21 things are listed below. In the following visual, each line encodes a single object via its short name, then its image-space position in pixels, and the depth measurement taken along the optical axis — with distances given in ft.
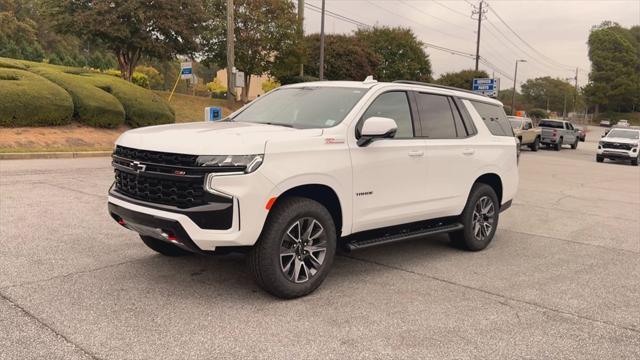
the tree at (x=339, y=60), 161.17
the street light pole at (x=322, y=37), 100.84
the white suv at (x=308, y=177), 13.28
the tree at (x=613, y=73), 327.47
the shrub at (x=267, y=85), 182.80
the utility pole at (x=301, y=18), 122.93
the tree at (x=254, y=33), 120.26
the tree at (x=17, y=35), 161.08
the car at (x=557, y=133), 103.65
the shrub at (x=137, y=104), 69.77
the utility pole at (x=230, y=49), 70.54
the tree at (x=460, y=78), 224.94
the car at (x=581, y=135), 149.38
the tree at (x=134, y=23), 91.04
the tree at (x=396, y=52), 202.18
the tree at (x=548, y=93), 474.90
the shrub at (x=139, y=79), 117.47
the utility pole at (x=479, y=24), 150.30
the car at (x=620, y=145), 80.28
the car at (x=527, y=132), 91.86
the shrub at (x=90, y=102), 62.85
